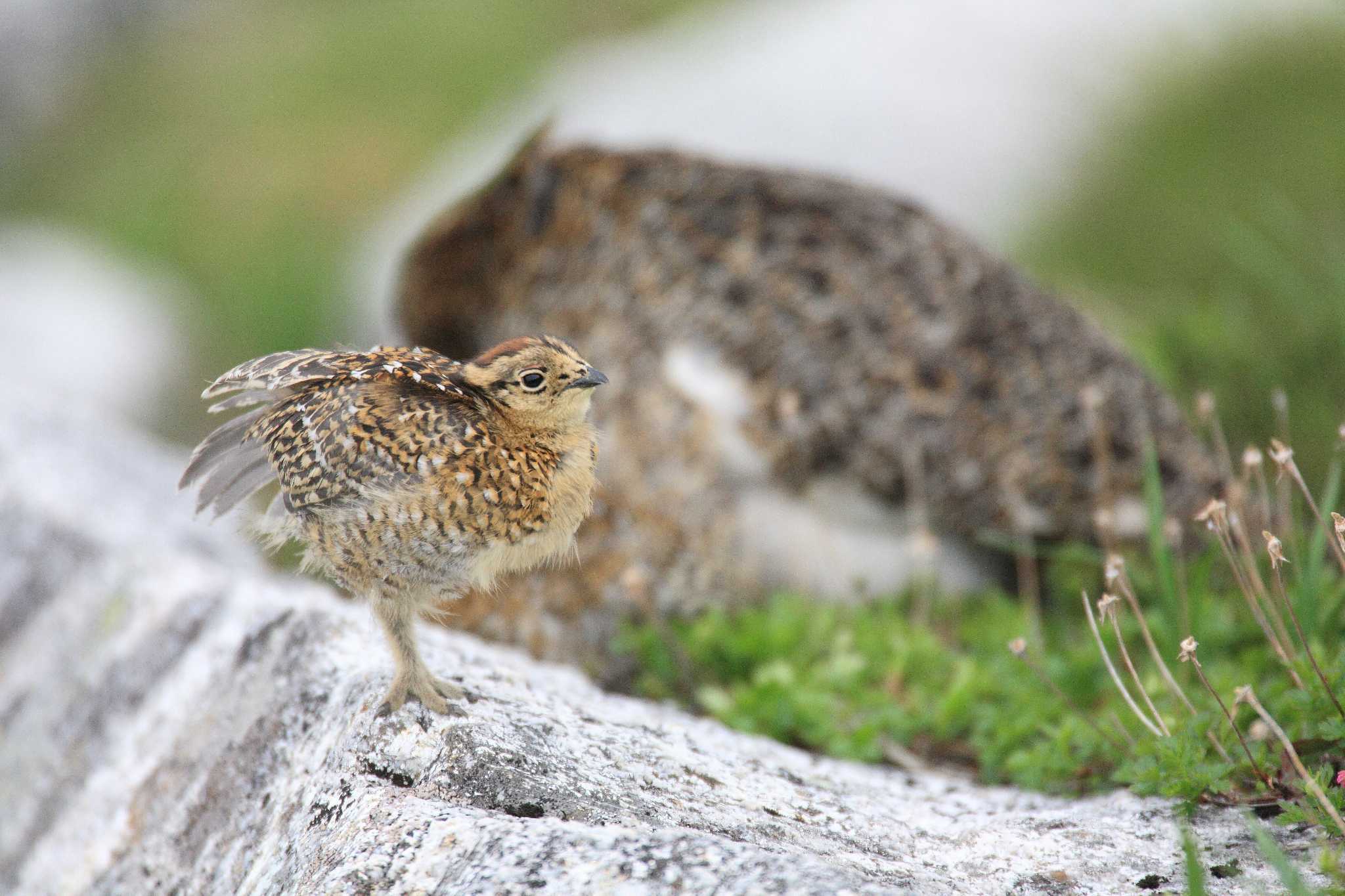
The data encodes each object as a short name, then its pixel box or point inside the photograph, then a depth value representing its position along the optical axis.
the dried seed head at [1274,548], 5.54
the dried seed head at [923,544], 9.30
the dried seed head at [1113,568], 6.15
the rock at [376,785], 5.03
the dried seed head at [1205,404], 7.96
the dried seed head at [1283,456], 5.84
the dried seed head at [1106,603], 5.94
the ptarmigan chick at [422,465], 6.01
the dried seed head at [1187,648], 5.52
